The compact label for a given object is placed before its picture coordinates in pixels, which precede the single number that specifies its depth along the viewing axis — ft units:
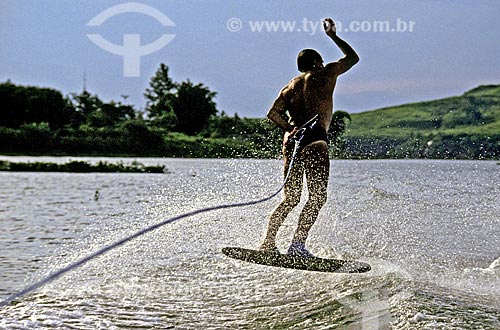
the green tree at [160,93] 288.26
